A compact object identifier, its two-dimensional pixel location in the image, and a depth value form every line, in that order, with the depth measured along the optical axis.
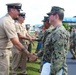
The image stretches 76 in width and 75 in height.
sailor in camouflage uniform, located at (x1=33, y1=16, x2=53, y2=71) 2.83
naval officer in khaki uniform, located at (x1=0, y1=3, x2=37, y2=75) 3.11
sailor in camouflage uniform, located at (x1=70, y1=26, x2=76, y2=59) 8.20
